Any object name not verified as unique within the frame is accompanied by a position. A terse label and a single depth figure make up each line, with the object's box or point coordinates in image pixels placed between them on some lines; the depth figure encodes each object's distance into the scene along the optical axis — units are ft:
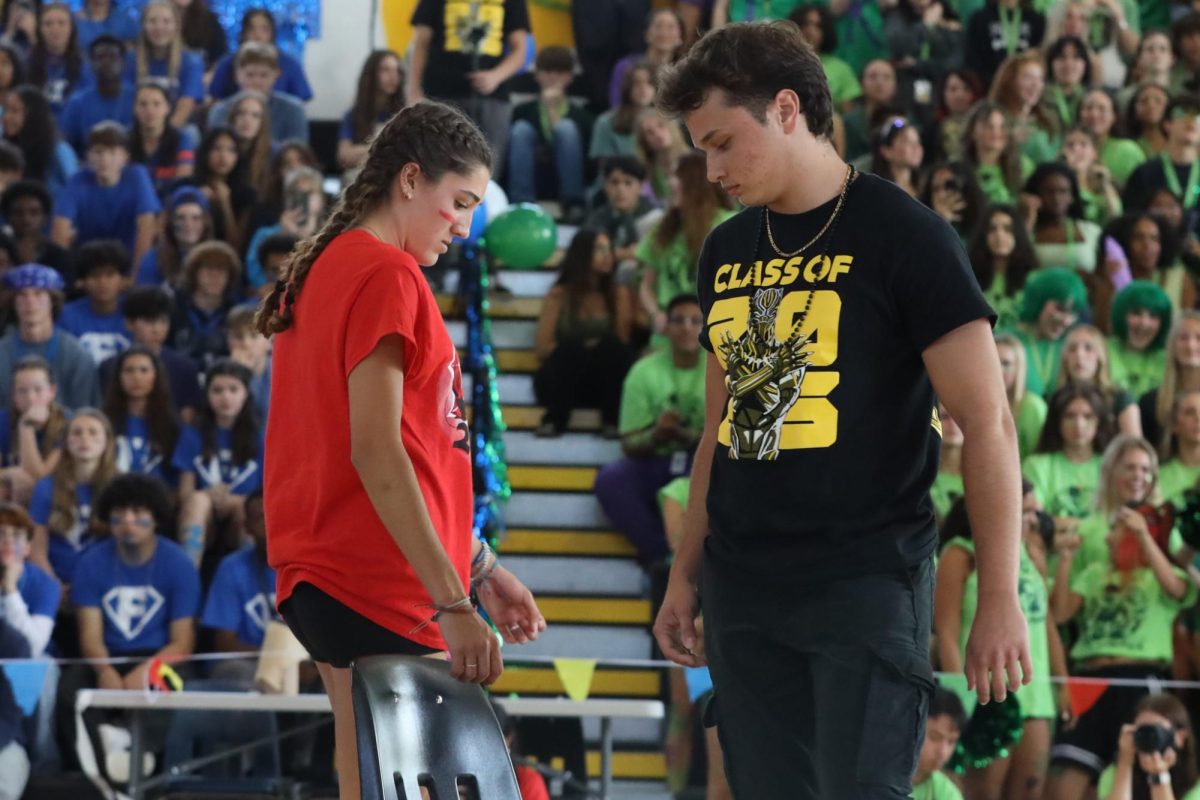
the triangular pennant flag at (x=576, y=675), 38.31
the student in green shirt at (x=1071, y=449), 45.69
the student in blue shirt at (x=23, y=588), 41.90
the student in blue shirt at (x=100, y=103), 67.98
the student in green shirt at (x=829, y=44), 67.01
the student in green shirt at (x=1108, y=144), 63.12
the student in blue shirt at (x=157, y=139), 64.60
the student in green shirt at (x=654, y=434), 49.16
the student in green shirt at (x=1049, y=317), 52.21
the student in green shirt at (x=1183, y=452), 46.17
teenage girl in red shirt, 18.29
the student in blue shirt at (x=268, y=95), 65.39
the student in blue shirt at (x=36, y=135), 64.09
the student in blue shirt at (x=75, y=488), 46.27
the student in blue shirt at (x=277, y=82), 68.95
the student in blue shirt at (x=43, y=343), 51.89
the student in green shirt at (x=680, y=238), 54.11
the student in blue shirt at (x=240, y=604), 43.72
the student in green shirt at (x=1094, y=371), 47.82
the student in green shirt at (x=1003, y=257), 54.52
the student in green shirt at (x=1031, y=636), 36.14
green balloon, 57.20
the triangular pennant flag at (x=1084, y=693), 36.49
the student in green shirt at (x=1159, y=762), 35.65
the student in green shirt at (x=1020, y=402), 47.96
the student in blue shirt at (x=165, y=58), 69.32
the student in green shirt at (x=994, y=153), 59.47
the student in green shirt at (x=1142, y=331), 52.63
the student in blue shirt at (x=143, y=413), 49.11
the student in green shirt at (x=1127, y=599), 41.71
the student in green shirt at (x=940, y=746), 34.71
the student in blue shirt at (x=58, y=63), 69.88
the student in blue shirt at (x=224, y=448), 47.51
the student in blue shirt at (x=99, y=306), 55.26
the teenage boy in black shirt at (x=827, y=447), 18.00
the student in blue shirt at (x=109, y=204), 61.27
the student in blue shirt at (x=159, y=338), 51.38
